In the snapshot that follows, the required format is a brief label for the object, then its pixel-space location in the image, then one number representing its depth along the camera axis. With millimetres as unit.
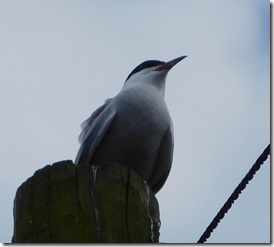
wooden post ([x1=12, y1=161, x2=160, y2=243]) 5914
